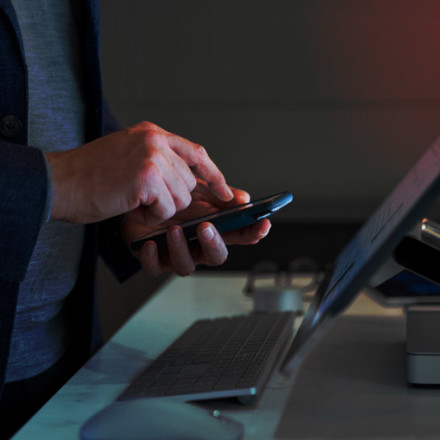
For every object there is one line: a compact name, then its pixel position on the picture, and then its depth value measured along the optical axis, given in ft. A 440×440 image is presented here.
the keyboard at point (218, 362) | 2.85
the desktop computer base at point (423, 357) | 2.93
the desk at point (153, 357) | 2.79
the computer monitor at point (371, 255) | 2.32
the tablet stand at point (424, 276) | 2.95
